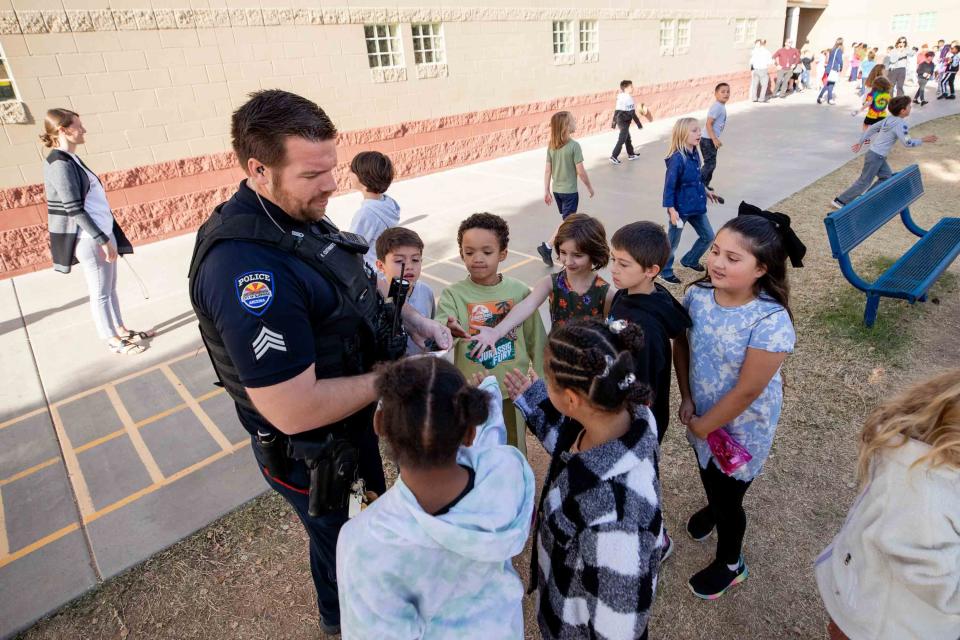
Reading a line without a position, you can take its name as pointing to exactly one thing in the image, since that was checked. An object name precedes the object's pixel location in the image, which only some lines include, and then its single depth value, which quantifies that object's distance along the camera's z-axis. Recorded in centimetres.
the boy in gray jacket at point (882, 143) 709
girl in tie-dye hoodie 126
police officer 146
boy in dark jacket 207
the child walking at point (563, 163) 603
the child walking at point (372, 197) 374
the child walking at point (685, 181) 516
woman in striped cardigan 417
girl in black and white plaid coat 144
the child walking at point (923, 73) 1647
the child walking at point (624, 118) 1095
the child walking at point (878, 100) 890
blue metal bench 429
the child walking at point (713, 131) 802
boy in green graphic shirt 265
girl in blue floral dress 201
